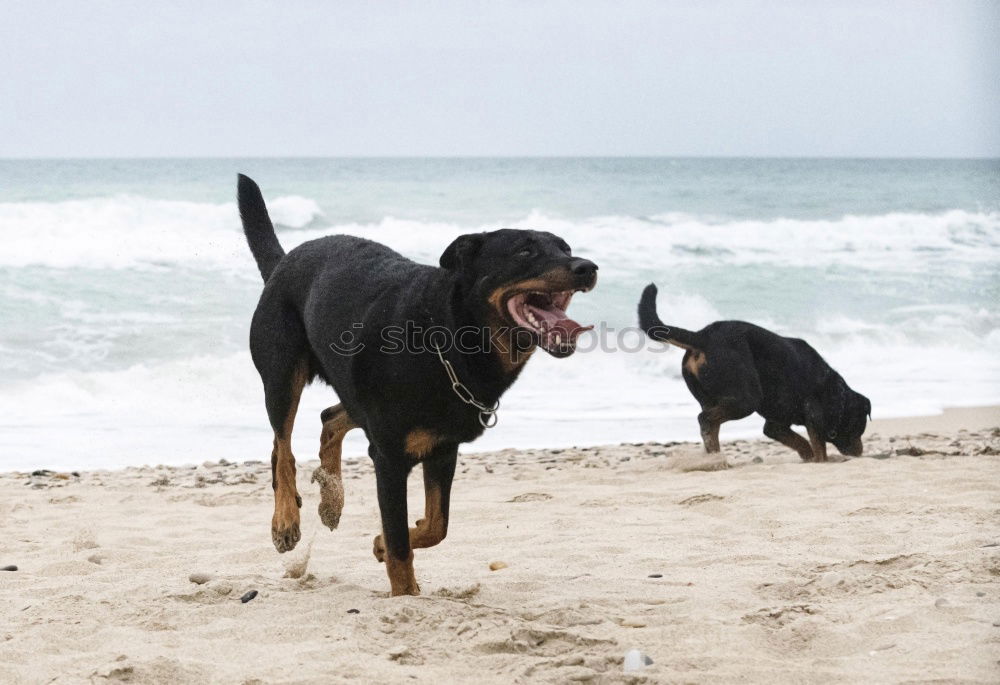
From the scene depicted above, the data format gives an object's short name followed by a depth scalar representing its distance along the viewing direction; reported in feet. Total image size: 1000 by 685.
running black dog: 23.75
